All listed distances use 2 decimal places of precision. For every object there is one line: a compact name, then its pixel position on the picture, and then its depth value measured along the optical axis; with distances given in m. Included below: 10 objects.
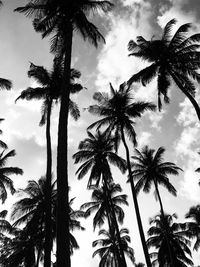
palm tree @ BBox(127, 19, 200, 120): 18.48
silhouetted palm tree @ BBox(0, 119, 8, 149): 26.31
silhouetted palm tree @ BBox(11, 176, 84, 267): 23.28
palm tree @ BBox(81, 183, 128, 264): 30.06
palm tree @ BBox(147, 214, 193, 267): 34.12
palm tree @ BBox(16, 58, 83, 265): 19.12
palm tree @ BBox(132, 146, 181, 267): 27.83
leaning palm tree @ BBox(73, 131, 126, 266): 26.39
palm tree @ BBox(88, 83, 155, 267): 23.39
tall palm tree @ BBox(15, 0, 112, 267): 8.39
